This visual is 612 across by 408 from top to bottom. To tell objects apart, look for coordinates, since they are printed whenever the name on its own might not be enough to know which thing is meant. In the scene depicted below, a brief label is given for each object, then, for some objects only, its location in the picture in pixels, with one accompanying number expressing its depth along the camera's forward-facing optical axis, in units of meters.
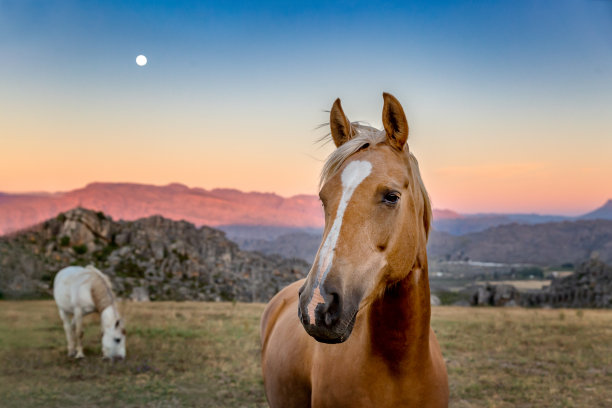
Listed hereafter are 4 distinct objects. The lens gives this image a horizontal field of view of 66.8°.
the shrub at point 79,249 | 47.47
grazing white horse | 10.75
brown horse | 2.01
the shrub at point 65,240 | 48.51
